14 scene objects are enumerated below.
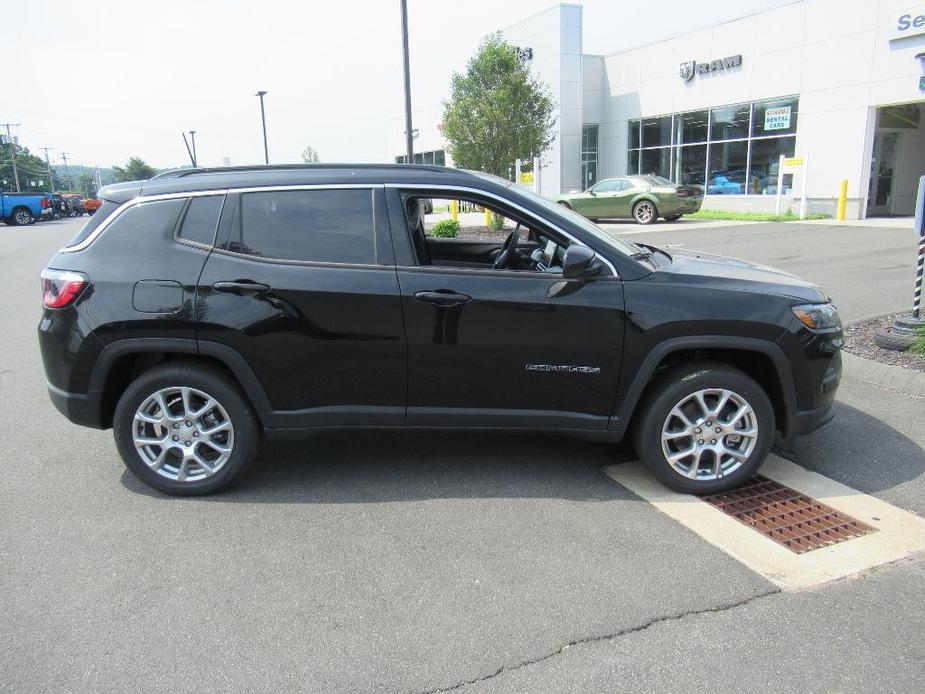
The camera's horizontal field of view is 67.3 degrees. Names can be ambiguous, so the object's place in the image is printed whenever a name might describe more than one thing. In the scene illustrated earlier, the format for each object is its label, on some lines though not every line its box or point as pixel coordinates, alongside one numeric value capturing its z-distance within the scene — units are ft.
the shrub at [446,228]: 49.06
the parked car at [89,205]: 167.31
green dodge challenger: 69.15
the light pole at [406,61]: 55.21
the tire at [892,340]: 20.21
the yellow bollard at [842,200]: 68.03
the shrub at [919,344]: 19.71
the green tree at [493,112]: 60.70
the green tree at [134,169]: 328.49
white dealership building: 65.98
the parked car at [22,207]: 113.80
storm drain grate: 11.52
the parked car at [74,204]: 154.09
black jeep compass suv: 12.46
